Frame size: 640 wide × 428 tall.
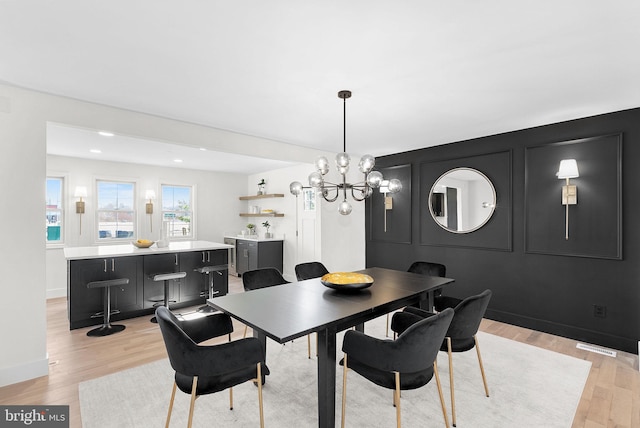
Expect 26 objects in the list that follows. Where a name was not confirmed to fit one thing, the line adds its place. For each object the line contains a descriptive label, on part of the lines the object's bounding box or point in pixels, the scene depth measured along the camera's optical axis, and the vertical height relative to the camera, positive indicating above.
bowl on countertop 4.37 -0.44
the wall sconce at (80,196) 5.48 +0.30
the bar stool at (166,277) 4.00 -0.84
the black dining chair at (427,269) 3.47 -0.65
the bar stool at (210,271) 4.36 -0.85
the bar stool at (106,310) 3.61 -1.18
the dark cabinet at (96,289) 3.76 -0.96
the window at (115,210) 5.94 +0.05
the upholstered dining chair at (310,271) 3.53 -0.67
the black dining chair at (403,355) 1.70 -0.80
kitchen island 3.79 -0.83
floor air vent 3.09 -1.40
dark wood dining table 1.85 -0.65
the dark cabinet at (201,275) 4.62 -0.97
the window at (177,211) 6.72 +0.03
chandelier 2.61 +0.30
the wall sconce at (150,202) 6.30 +0.21
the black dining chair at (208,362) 1.62 -0.81
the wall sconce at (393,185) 2.73 +0.24
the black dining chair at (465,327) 2.12 -0.79
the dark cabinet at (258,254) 6.21 -0.86
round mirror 4.16 +0.17
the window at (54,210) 5.40 +0.04
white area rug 2.08 -1.39
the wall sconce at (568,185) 3.32 +0.29
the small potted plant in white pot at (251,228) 7.23 -0.37
